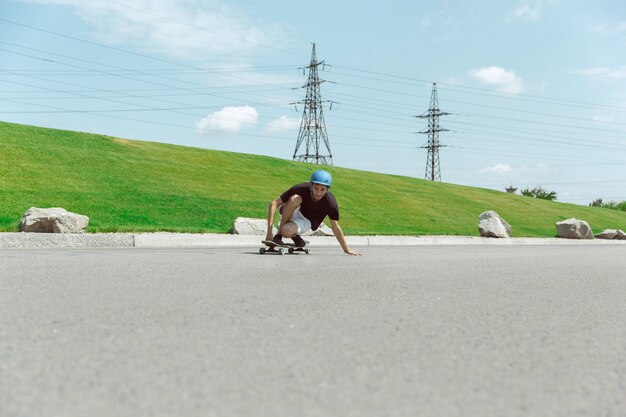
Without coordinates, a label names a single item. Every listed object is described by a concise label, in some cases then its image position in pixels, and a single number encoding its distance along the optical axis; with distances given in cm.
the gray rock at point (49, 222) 1380
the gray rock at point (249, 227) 1672
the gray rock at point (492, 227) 2359
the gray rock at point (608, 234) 2920
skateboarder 1063
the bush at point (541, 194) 7044
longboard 1112
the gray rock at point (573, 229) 2695
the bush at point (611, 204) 6573
